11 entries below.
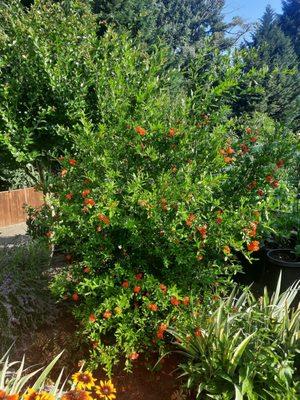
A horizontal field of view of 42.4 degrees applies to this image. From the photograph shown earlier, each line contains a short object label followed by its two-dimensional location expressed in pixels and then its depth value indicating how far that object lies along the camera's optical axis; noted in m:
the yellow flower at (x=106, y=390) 1.96
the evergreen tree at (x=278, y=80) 17.22
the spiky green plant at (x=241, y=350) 2.05
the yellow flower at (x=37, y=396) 1.55
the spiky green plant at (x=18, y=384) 1.92
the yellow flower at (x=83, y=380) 1.90
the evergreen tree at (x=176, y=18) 11.38
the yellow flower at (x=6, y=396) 1.47
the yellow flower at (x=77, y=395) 1.60
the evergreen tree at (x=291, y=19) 27.77
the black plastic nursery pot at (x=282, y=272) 3.41
